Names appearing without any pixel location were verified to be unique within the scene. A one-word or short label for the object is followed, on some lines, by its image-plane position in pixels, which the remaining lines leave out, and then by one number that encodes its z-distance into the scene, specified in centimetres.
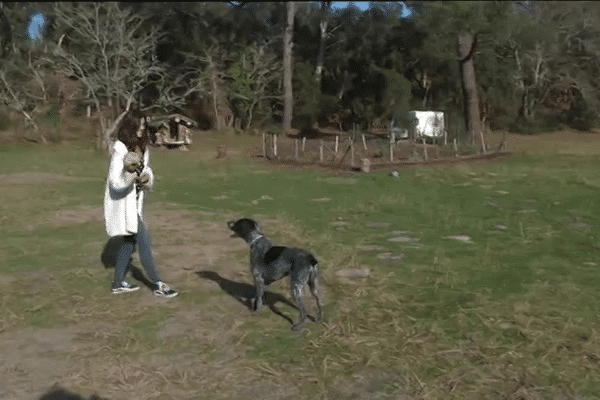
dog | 454
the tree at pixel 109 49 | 3000
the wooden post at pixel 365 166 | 1737
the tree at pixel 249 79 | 3841
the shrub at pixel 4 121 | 3325
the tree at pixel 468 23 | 2233
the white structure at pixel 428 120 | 3188
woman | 498
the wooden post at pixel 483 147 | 2166
